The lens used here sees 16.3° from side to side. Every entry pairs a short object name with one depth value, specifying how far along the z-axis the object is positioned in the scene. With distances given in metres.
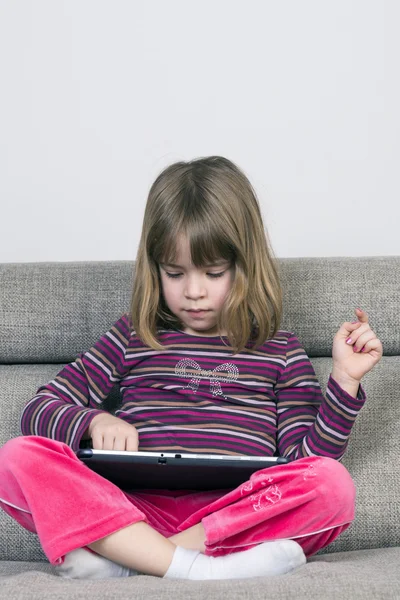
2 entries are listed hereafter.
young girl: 1.75
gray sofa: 2.00
